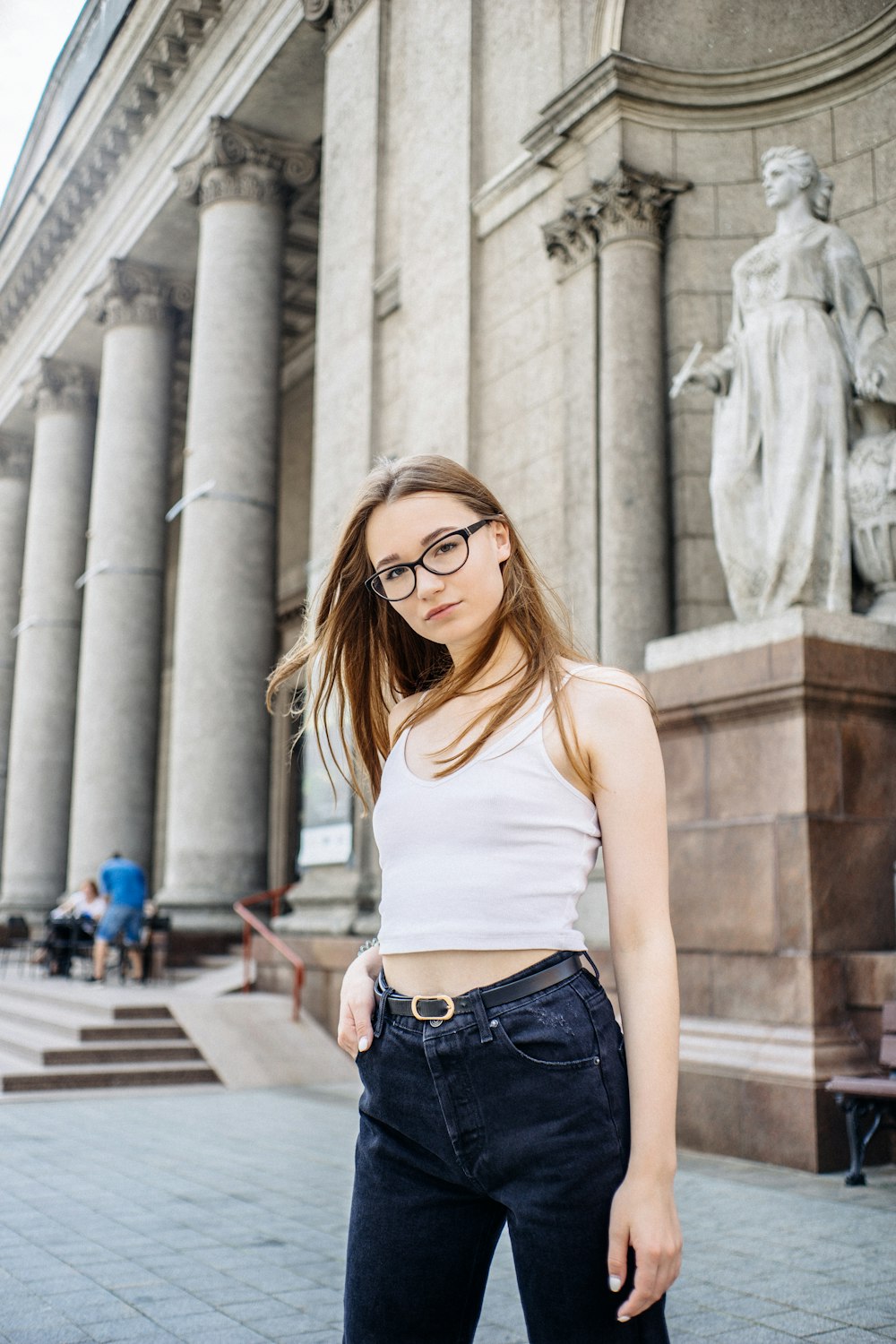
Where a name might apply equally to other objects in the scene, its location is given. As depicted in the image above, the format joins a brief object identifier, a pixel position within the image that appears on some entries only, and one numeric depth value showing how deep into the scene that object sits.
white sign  13.59
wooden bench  5.93
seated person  17.13
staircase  10.36
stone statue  8.16
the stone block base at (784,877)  6.78
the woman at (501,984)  1.65
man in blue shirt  14.89
